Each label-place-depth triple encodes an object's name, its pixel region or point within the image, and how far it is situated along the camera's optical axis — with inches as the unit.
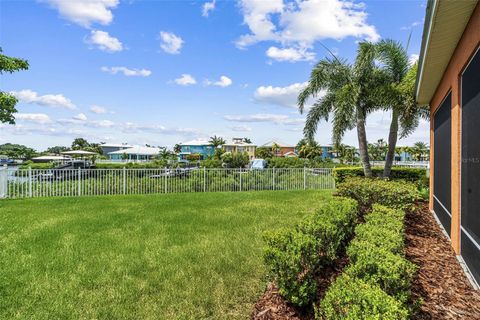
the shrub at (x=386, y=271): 105.4
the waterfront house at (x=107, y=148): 2947.1
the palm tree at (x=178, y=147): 2429.4
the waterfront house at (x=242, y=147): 2447.2
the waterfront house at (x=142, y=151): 1415.2
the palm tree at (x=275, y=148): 2317.9
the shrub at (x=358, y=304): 83.4
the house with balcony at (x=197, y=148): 2354.0
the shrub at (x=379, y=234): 133.4
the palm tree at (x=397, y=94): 497.8
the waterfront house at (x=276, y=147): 2342.3
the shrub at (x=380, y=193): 278.2
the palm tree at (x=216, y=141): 2300.6
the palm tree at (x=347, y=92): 521.3
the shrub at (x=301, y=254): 123.7
